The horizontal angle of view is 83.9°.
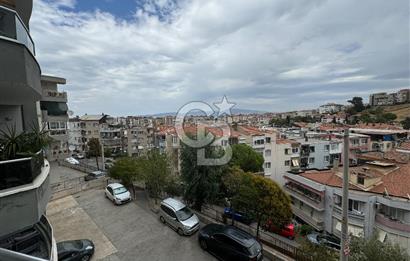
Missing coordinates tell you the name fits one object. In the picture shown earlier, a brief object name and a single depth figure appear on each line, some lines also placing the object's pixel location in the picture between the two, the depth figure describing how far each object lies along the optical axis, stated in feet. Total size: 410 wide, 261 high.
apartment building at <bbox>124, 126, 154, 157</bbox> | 185.68
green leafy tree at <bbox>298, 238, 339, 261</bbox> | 28.11
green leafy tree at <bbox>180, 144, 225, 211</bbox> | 46.60
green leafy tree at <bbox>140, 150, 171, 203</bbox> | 50.44
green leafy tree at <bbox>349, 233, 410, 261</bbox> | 27.89
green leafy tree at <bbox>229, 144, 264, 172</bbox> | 83.41
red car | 54.17
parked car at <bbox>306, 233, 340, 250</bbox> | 50.65
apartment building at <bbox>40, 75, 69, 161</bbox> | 77.92
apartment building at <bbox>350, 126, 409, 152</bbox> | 138.51
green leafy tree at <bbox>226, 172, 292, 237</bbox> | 39.19
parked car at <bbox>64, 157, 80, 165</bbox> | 93.68
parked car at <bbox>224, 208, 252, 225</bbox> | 55.06
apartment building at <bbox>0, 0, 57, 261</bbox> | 11.57
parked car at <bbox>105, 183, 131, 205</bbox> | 48.39
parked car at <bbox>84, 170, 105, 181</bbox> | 65.39
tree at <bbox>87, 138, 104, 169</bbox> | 146.92
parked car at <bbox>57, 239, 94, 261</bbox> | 27.96
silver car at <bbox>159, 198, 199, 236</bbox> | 37.09
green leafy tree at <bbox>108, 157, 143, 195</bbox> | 56.95
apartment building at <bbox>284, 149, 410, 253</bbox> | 48.42
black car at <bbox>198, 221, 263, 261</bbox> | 29.53
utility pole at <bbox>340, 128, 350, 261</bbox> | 16.99
